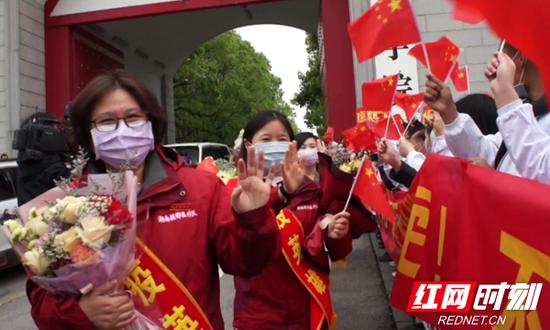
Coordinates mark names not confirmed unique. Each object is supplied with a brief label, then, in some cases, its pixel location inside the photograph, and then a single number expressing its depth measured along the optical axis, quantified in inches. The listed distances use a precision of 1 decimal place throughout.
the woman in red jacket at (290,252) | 94.5
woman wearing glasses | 62.9
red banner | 61.8
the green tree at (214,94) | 940.0
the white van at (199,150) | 409.7
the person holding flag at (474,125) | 76.9
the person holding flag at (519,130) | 68.7
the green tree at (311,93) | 872.9
